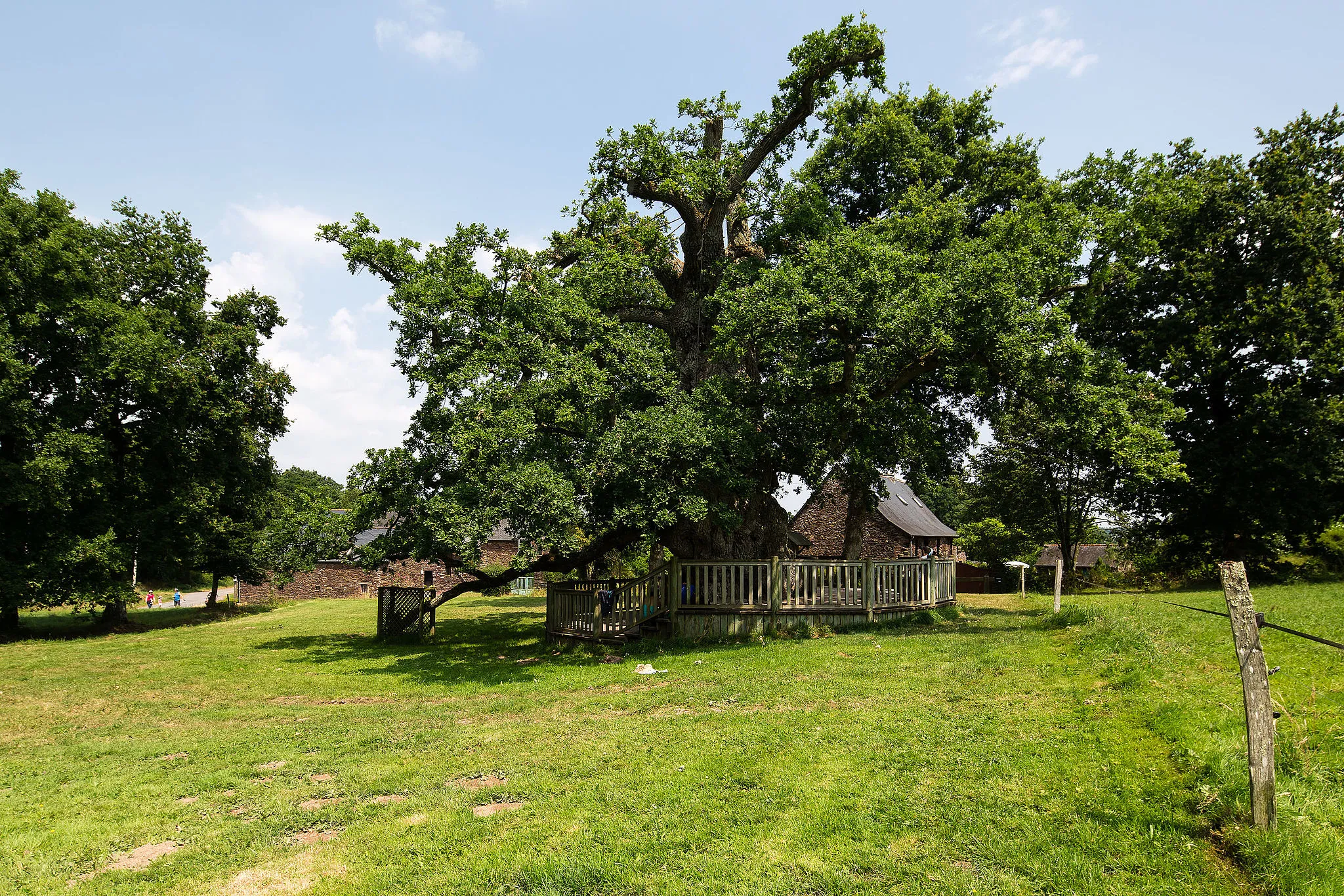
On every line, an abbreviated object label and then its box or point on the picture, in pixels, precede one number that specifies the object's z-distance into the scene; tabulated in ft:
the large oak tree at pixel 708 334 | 44.21
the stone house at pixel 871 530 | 116.47
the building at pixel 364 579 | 141.69
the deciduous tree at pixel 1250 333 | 70.90
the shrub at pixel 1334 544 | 67.46
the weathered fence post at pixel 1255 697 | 13.29
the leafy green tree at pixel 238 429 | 83.46
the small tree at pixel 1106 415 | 44.37
